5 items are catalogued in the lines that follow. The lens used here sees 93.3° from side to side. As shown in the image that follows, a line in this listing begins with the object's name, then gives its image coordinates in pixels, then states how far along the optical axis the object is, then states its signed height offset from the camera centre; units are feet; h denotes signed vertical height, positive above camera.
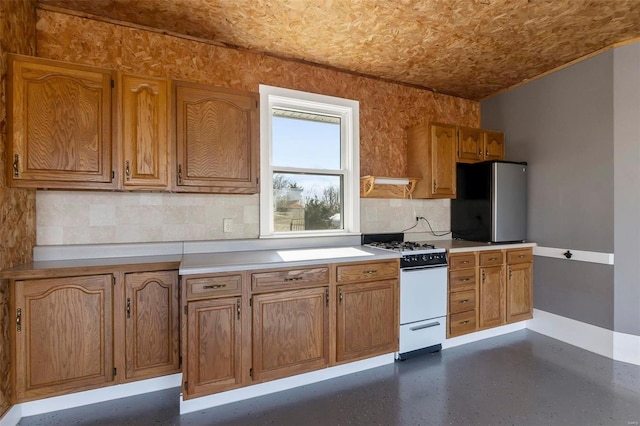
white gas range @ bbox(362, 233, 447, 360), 8.55 -2.61
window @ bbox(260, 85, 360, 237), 9.14 +1.51
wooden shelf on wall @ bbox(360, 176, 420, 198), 10.25 +0.84
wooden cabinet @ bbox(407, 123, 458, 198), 10.63 +1.83
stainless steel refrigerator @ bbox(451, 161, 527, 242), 10.64 +0.32
